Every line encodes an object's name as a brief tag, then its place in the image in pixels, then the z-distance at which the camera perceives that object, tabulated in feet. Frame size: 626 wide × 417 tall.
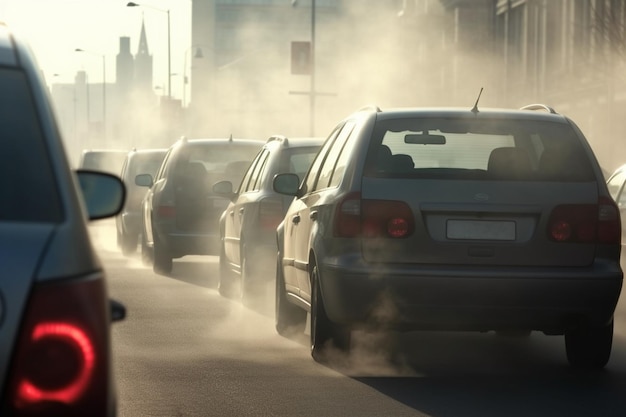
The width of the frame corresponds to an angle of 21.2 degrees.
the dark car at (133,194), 84.28
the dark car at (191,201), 63.62
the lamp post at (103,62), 333.01
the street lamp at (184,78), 378.53
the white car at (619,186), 50.34
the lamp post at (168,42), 234.79
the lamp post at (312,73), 181.43
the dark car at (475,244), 29.84
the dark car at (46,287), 10.85
